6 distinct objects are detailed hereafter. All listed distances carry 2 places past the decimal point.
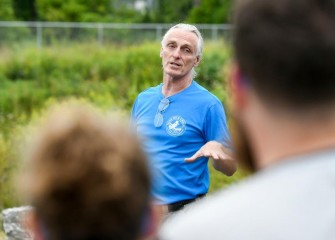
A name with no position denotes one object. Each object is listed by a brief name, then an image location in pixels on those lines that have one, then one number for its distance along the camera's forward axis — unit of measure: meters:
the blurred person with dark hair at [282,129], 2.13
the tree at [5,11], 39.66
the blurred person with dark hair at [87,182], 2.12
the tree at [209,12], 40.19
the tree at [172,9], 44.12
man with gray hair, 6.19
